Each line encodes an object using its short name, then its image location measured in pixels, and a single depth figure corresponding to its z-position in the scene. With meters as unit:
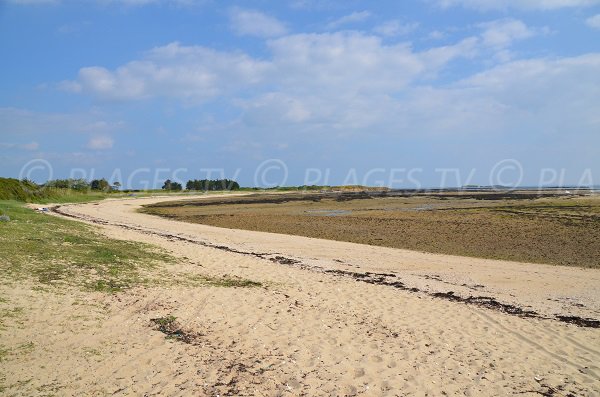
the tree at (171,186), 135.38
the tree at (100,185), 102.38
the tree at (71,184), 81.03
